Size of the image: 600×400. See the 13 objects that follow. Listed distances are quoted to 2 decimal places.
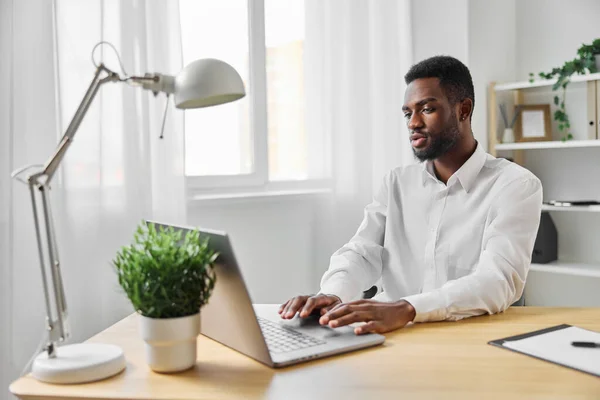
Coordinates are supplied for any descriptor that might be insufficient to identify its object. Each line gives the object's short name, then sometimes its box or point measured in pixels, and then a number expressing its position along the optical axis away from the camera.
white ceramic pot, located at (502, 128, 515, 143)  3.38
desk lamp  1.07
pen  1.17
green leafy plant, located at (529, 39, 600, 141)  3.10
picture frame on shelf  3.34
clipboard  1.08
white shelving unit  3.09
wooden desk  0.97
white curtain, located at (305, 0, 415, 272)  3.03
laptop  1.06
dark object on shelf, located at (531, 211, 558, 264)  3.28
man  1.68
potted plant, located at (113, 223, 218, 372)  1.02
